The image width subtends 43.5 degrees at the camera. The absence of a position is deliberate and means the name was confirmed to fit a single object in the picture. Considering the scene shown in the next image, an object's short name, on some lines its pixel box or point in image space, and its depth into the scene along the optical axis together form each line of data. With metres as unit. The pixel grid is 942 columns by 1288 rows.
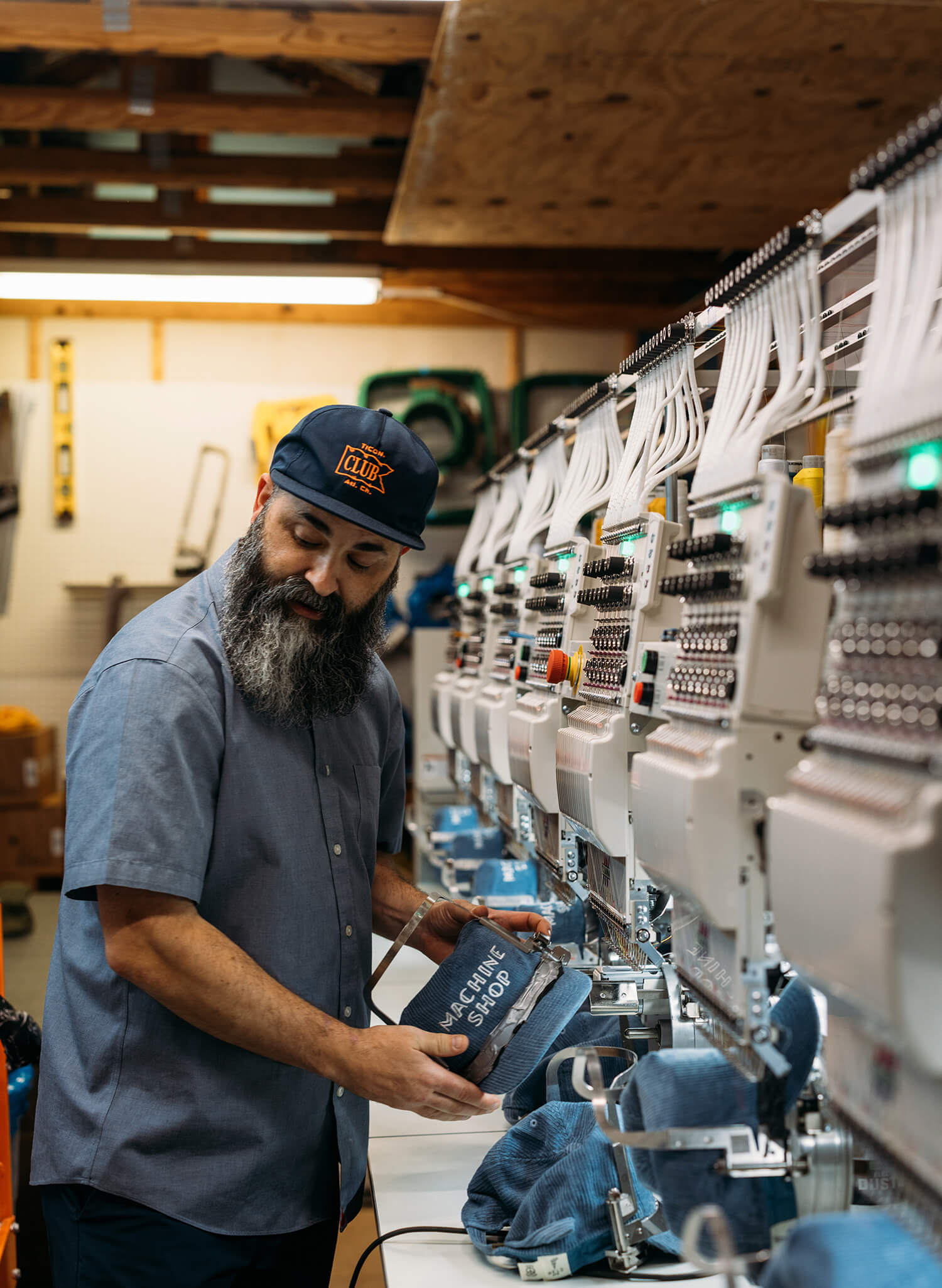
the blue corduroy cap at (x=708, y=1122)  1.55
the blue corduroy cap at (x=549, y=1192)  1.97
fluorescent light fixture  6.10
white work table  1.99
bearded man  1.73
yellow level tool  7.47
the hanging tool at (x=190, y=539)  7.49
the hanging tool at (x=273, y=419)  7.46
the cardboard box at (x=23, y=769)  6.83
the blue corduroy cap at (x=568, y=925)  3.12
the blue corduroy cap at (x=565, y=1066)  2.41
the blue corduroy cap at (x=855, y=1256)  1.14
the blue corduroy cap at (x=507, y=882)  3.57
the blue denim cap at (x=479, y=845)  4.33
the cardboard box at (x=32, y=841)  6.99
